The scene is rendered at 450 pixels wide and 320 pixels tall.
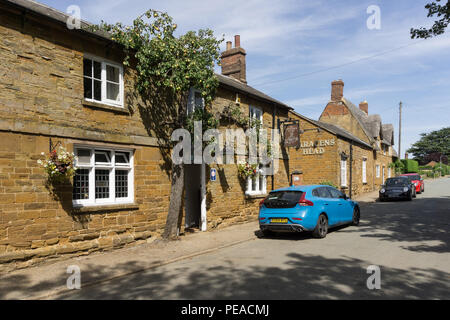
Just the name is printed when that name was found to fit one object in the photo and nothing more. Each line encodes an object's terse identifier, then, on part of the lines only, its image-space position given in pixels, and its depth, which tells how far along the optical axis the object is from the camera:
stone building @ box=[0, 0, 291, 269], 7.11
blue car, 9.59
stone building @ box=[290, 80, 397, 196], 21.88
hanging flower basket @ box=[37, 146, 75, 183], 7.36
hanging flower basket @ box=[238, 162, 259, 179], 13.42
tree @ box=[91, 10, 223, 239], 9.02
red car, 27.27
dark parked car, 21.20
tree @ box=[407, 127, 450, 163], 90.75
